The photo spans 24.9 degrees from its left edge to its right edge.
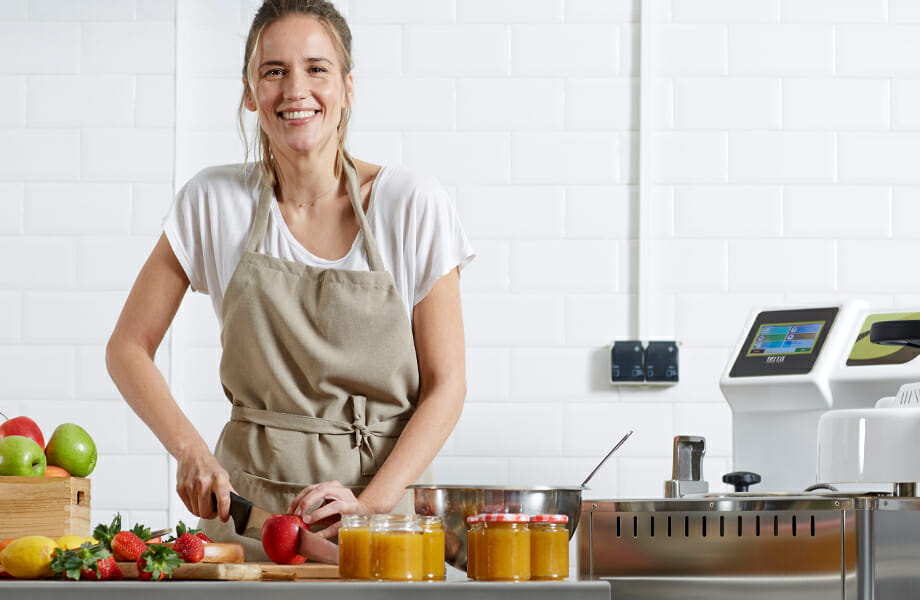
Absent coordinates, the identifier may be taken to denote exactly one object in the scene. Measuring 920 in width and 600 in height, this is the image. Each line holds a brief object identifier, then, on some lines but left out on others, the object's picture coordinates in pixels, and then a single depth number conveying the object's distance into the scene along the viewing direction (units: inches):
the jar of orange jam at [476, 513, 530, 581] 93.2
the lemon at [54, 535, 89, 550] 99.1
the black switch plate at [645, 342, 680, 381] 150.2
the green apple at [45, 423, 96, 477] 107.3
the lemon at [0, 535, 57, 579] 95.5
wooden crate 104.3
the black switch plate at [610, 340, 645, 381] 150.3
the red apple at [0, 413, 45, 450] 108.0
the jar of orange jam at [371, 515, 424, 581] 92.5
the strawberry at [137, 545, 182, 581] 93.1
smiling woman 118.1
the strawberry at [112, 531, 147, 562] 96.3
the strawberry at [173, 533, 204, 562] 98.2
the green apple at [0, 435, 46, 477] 104.7
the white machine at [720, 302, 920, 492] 124.4
